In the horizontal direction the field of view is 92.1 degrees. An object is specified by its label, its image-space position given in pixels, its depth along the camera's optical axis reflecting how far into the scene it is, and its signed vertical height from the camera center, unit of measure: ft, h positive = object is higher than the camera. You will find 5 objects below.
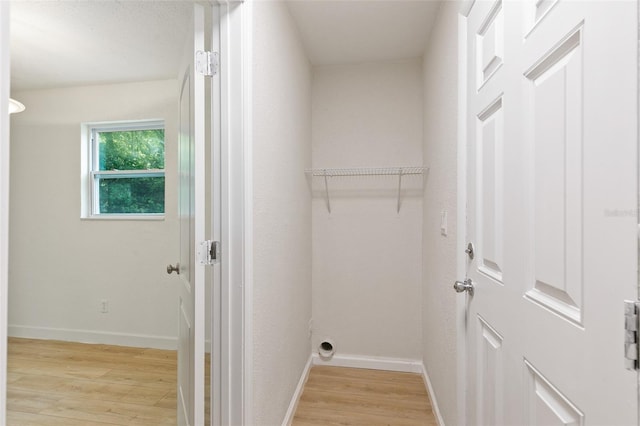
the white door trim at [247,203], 3.97 +0.13
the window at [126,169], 10.02 +1.42
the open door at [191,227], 3.65 -0.20
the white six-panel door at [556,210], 1.66 +0.03
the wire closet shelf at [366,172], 7.73 +1.06
